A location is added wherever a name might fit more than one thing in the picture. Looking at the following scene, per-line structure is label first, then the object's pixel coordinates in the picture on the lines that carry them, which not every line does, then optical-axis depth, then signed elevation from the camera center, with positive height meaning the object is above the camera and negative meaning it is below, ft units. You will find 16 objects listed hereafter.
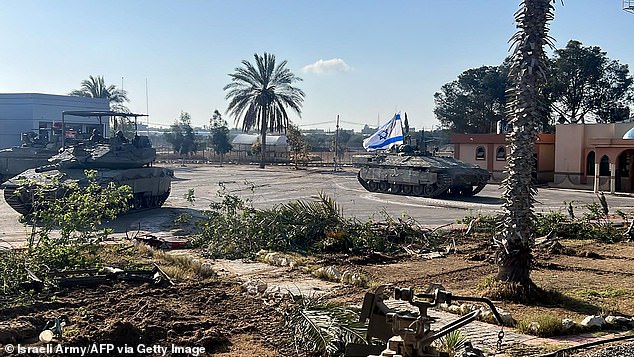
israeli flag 133.42 +2.00
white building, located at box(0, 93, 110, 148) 182.19 +7.05
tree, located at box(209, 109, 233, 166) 239.09 +2.50
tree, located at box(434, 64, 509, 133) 202.59 +13.92
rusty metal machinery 15.87 -4.27
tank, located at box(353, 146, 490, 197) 100.73 -4.03
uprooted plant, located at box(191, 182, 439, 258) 47.55 -6.06
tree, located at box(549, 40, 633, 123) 174.81 +16.38
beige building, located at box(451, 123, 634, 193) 116.78 -0.99
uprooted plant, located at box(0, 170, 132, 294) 34.81 -4.83
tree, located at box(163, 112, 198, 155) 252.21 +2.04
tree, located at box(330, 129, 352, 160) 354.49 +4.65
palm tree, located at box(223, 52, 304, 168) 187.93 +13.07
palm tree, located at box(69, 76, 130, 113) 218.79 +15.17
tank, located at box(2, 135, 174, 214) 69.41 -2.94
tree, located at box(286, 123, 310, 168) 203.37 +0.56
